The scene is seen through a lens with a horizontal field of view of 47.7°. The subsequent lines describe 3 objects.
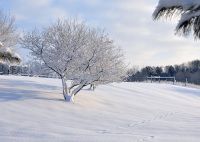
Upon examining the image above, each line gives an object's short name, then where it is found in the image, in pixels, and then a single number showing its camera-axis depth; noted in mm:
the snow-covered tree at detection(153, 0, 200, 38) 5326
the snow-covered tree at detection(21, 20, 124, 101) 12434
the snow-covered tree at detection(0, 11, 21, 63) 14340
